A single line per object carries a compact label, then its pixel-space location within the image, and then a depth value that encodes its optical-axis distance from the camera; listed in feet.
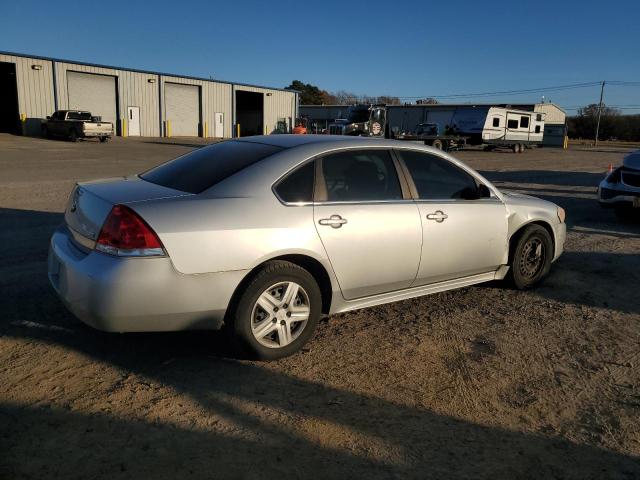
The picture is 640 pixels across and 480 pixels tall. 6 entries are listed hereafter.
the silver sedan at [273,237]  10.61
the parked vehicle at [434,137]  111.04
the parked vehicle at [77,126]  109.91
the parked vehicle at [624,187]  28.91
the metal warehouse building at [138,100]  122.42
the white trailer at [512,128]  122.72
